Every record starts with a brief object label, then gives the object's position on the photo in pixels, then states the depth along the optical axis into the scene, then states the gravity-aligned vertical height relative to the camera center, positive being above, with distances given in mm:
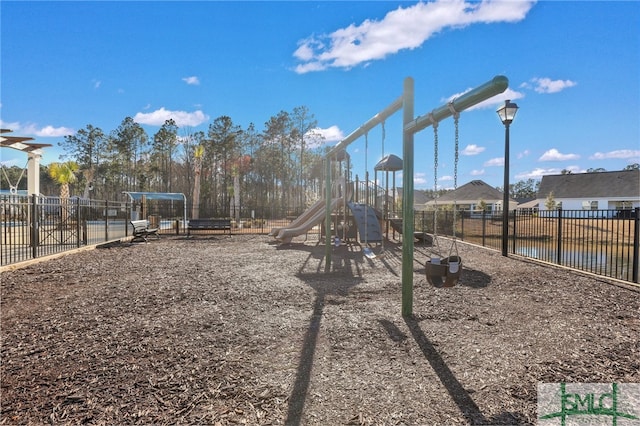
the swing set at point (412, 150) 3408 +656
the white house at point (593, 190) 43009 +2150
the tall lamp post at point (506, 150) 9344 +1486
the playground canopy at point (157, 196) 30666 +749
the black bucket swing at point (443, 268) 3836 -673
